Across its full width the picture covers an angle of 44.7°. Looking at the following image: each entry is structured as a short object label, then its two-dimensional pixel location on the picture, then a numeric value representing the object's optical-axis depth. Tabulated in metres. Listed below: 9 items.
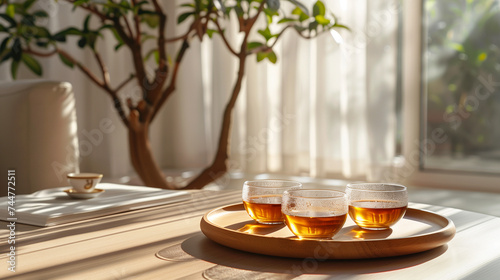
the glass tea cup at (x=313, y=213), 0.74
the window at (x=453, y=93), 2.77
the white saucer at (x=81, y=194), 1.17
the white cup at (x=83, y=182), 1.17
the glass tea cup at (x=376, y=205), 0.82
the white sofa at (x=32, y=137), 1.75
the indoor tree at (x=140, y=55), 2.04
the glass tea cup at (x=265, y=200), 0.86
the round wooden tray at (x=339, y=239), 0.73
